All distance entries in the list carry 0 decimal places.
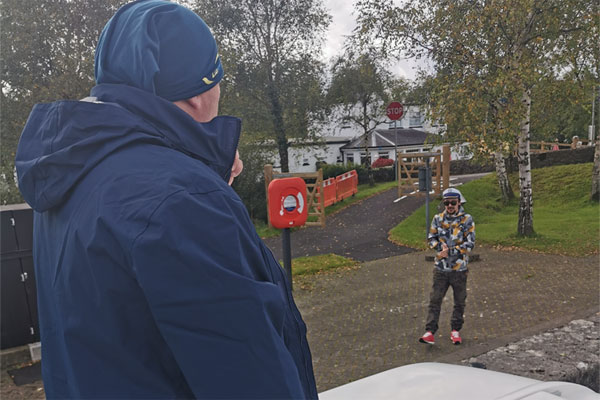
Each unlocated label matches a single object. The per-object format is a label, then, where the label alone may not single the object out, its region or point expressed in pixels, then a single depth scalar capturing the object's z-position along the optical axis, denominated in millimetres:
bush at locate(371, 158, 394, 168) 40125
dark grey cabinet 6289
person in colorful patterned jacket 6508
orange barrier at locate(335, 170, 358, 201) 22719
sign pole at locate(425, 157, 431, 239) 12141
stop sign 27141
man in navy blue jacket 861
